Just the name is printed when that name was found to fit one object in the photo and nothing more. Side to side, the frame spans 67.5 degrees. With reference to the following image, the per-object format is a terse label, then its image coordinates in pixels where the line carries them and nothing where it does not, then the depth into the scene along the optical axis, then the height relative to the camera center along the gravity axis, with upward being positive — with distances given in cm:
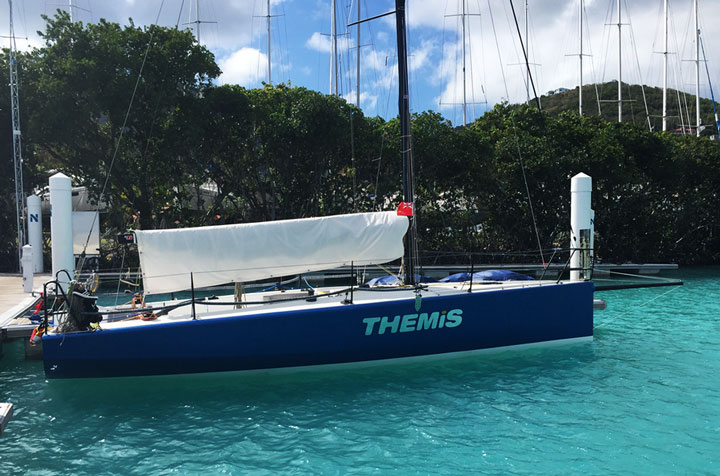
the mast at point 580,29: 3533 +1302
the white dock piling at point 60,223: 1141 +27
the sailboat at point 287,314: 835 -139
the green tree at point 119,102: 1841 +466
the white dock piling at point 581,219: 1140 +15
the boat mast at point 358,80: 3045 +851
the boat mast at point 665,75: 3425 +992
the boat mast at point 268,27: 3494 +1349
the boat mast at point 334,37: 3010 +1086
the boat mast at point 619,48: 3530 +1171
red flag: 949 +36
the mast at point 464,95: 3359 +844
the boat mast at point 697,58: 3388 +1062
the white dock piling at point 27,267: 1326 -75
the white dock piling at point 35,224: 1761 +41
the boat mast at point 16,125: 1762 +372
